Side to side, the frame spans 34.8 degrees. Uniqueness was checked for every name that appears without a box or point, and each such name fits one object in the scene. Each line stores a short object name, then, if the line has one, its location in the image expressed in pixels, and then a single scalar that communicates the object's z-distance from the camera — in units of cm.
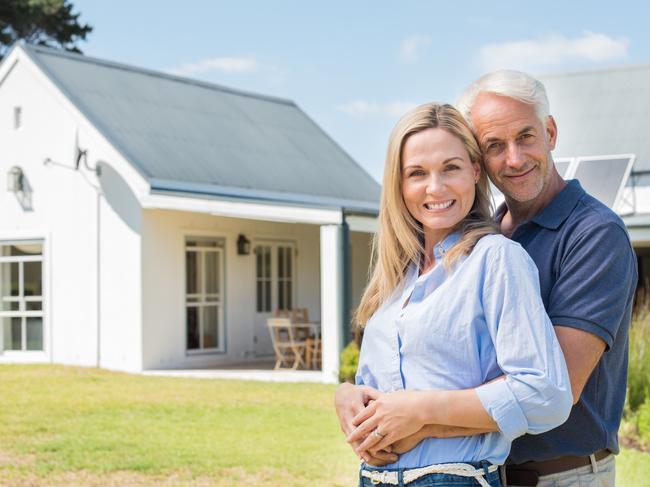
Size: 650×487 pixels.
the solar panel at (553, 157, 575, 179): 1741
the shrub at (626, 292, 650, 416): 1023
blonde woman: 227
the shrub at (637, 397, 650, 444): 956
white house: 1670
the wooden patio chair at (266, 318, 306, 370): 1644
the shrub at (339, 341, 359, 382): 1392
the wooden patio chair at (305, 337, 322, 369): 1650
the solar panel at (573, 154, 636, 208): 1672
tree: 3522
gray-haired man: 240
